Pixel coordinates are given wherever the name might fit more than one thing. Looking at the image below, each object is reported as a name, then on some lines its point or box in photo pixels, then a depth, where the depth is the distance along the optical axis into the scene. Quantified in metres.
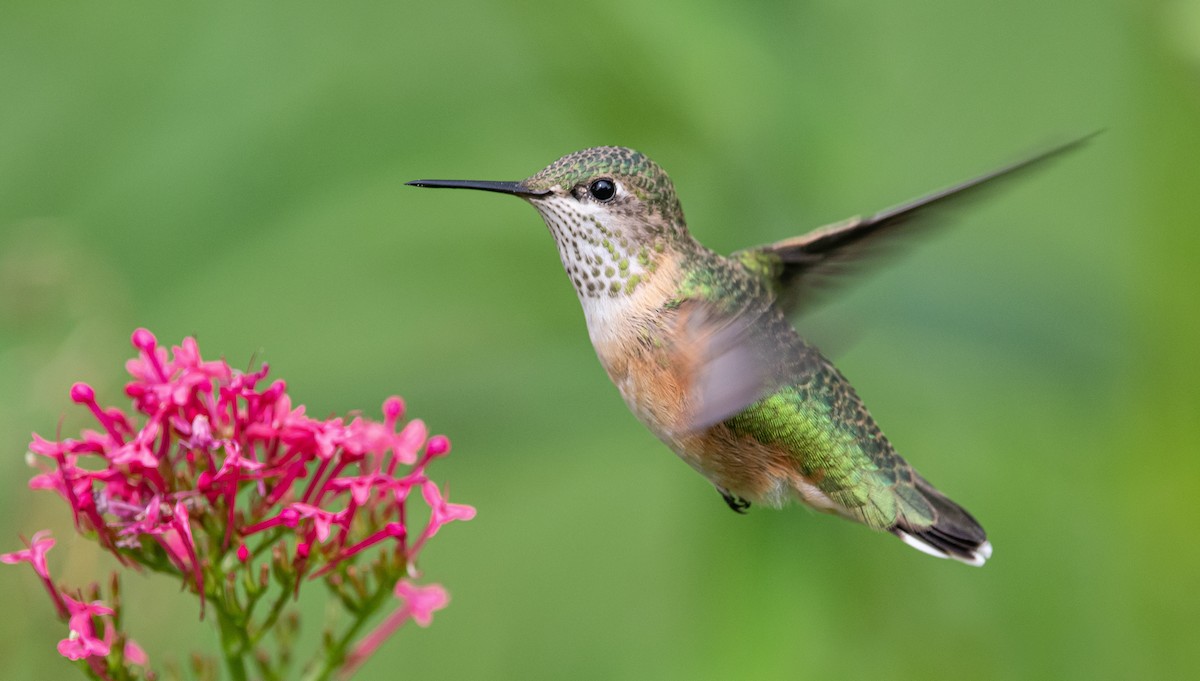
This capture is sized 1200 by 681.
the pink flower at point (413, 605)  4.78
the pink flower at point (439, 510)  4.61
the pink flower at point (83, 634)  4.09
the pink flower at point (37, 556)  4.26
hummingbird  4.93
